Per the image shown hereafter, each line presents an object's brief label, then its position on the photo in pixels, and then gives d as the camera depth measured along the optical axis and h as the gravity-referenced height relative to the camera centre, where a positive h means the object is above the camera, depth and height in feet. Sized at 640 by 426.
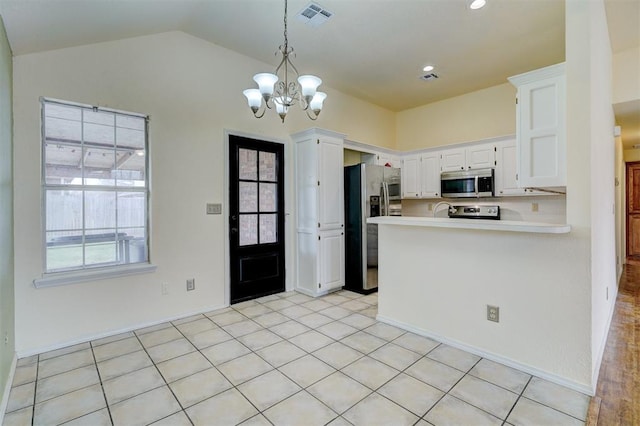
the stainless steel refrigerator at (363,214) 14.24 -0.12
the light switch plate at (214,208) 11.77 +0.22
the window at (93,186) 8.91 +0.90
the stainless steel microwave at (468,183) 14.97 +1.41
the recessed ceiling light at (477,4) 9.16 +6.34
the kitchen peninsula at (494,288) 6.72 -2.04
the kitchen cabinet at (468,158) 15.16 +2.77
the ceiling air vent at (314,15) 9.40 +6.38
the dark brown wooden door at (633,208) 22.82 +0.04
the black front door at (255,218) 12.55 -0.19
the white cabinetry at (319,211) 13.56 +0.06
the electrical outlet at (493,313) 7.72 -2.65
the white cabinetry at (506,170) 14.39 +1.92
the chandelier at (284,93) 7.89 +3.34
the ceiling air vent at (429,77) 14.64 +6.59
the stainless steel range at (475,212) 15.67 -0.08
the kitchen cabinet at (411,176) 17.99 +2.10
